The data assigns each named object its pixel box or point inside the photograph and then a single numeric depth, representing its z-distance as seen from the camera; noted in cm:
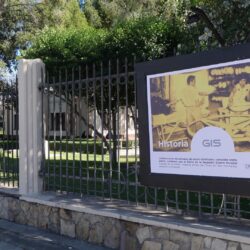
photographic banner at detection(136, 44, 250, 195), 345
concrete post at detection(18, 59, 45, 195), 532
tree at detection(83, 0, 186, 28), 787
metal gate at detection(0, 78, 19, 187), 582
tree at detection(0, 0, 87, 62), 1779
